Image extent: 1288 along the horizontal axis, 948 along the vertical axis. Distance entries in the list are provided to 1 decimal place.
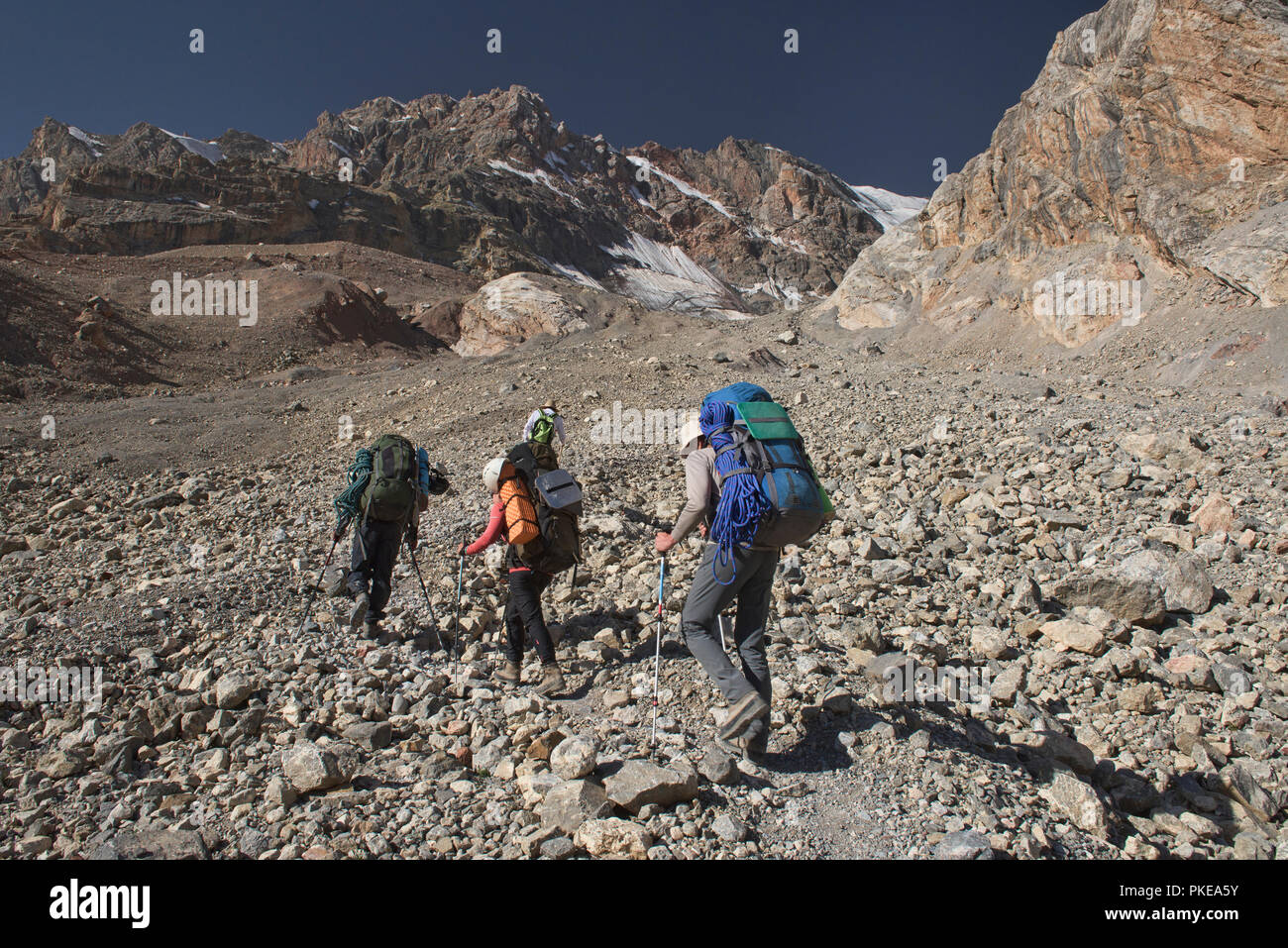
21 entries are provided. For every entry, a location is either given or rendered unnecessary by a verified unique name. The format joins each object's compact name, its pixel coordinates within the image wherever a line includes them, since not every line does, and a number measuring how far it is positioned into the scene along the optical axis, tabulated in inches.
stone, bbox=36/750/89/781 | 135.9
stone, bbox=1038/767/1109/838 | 119.8
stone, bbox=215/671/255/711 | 159.0
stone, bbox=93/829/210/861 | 102.3
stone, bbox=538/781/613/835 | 111.0
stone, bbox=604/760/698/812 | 114.7
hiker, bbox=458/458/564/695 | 177.2
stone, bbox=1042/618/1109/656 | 187.8
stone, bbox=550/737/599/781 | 125.5
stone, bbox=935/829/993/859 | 104.5
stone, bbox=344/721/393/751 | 145.1
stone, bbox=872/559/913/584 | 231.8
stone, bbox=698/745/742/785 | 126.3
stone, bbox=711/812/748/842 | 110.9
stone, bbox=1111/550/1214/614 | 206.1
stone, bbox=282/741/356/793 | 123.6
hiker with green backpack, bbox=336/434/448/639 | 208.2
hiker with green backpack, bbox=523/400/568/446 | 235.6
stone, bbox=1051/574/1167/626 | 201.6
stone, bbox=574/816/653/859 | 104.7
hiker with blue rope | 133.6
